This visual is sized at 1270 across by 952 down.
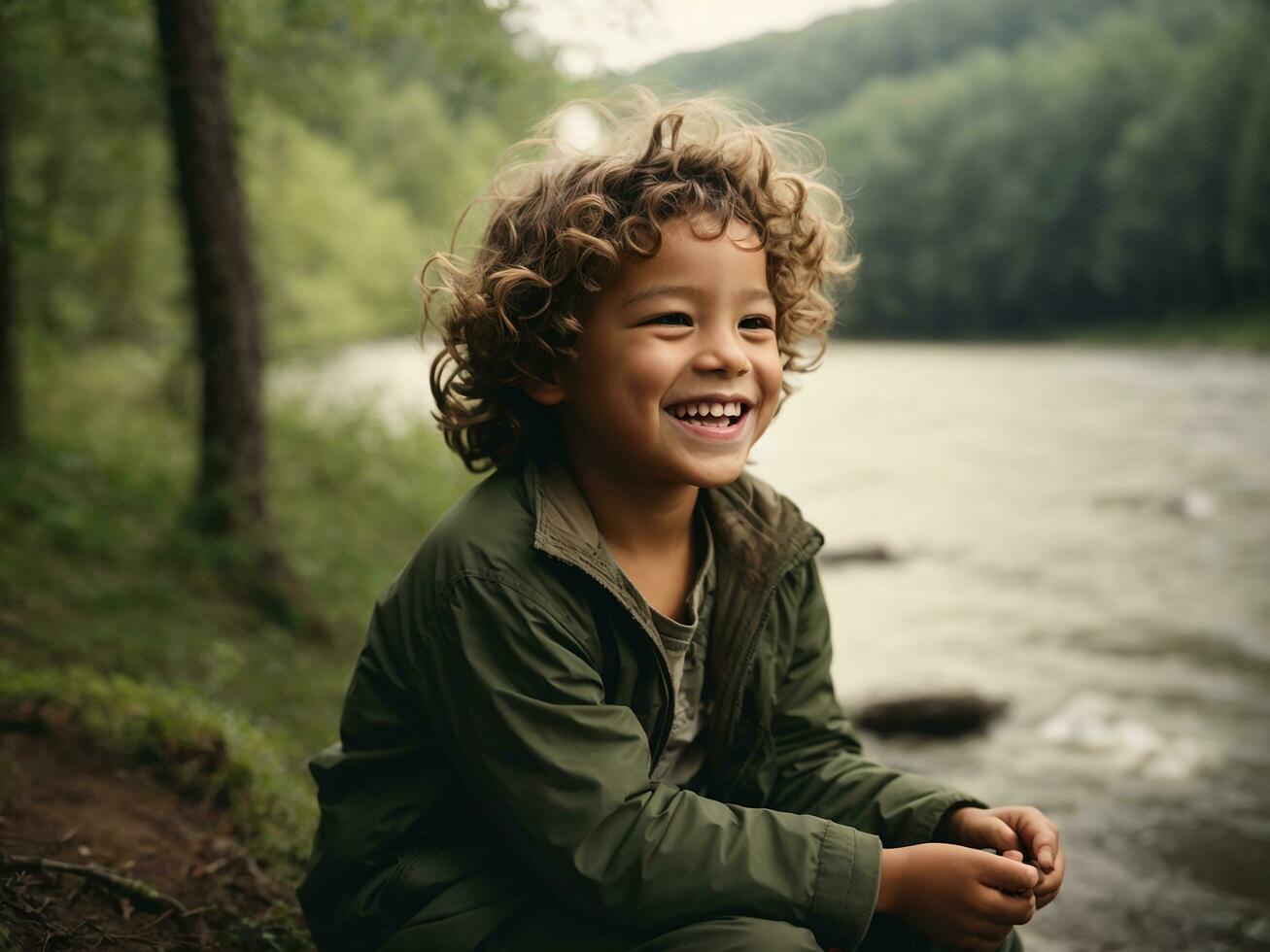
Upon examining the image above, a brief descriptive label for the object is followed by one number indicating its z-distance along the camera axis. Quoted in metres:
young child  1.65
